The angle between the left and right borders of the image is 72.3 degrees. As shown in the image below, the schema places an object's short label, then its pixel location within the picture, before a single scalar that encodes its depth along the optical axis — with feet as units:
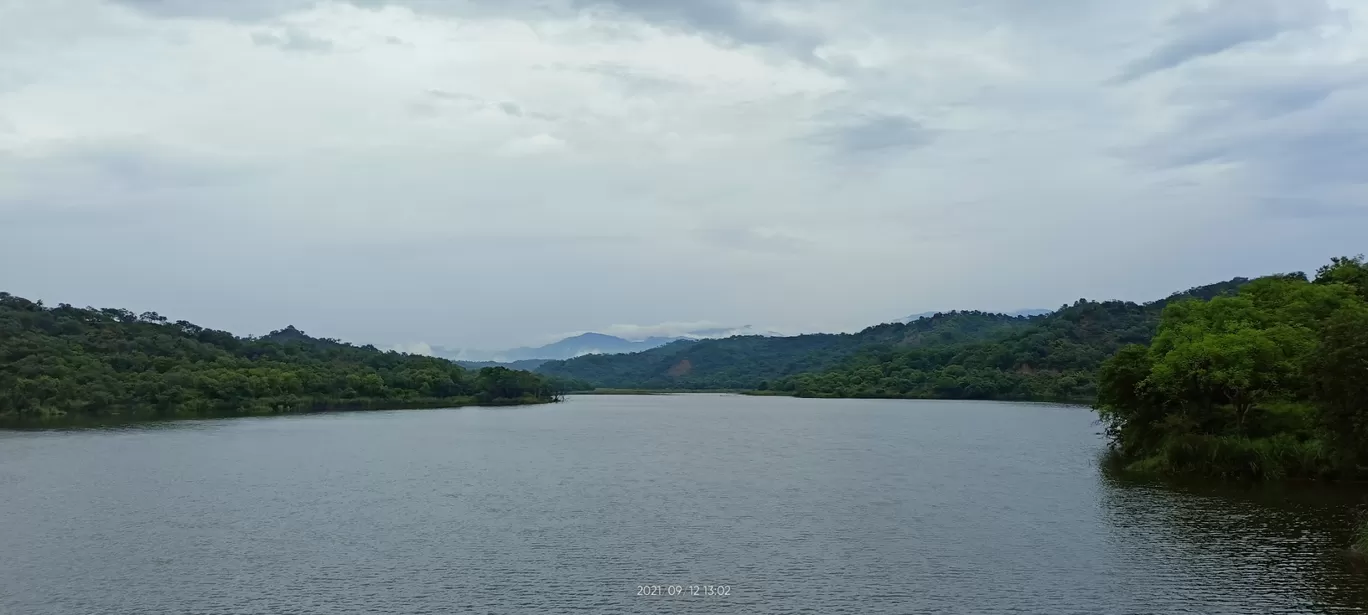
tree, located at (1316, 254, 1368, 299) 198.80
